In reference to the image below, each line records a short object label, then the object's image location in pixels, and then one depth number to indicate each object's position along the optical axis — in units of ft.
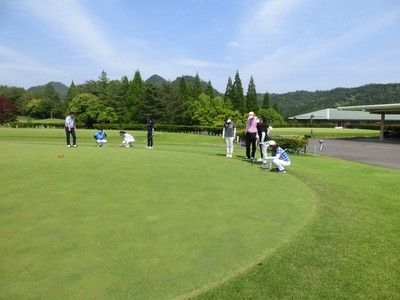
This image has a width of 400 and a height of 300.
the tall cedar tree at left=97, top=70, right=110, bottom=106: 230.48
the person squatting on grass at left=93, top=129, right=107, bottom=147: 72.23
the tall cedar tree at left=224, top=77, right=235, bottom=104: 241.35
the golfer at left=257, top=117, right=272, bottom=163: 45.09
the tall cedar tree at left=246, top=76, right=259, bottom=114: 253.65
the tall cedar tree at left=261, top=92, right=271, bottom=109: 283.79
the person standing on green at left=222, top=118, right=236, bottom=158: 53.11
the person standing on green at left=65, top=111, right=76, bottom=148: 66.28
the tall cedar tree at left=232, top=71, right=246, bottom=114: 238.89
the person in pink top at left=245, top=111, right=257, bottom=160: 49.19
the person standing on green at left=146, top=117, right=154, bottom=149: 68.60
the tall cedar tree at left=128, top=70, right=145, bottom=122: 227.61
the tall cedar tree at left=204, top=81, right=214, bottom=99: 230.89
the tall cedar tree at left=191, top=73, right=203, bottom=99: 233.92
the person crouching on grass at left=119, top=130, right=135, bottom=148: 71.15
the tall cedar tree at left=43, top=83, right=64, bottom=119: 317.63
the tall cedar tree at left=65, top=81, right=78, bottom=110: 290.99
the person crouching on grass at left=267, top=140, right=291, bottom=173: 39.88
